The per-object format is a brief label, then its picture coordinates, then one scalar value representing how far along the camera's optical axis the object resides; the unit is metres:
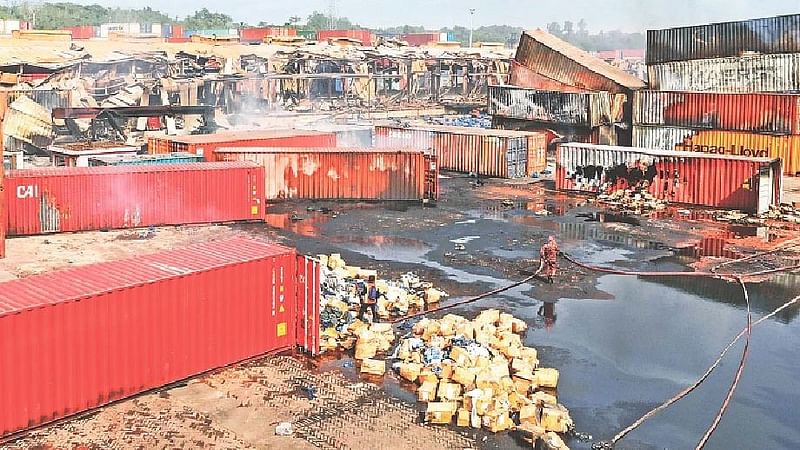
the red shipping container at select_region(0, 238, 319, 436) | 16.12
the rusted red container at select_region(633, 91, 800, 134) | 53.88
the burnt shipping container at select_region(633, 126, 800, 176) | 54.50
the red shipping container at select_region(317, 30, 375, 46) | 147.00
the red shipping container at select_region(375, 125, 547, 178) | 54.75
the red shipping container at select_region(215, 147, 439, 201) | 44.69
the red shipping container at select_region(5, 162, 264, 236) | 33.97
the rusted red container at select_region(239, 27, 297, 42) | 143.38
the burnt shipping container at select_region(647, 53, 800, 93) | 54.72
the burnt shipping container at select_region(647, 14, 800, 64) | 54.69
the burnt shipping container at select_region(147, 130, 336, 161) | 46.09
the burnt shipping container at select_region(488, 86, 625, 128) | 62.47
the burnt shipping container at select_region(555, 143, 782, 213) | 42.88
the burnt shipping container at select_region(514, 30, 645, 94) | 65.19
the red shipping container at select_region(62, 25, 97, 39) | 133.50
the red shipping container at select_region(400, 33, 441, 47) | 173.88
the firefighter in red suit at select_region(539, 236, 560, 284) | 30.02
